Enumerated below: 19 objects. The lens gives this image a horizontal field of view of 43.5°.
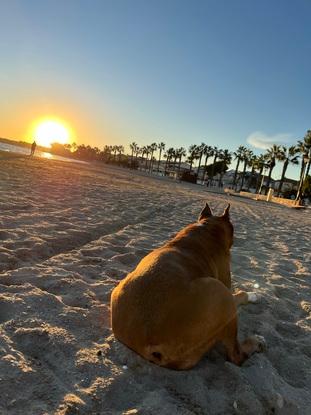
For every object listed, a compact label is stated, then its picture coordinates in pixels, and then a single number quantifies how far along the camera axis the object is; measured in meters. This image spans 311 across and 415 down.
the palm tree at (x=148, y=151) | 185.35
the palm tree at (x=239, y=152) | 124.50
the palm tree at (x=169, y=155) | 168.75
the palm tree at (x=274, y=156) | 84.62
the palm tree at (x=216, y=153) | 137.25
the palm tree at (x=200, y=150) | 141.62
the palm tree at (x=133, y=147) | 192.62
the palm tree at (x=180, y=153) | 163.50
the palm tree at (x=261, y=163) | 93.31
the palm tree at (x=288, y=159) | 79.14
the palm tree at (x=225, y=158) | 132.54
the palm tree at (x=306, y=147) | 60.56
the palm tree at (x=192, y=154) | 144.96
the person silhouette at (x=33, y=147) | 50.92
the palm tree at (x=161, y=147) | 176.12
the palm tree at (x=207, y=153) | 139.38
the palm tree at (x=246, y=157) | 124.46
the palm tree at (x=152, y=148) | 172.40
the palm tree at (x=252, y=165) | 107.36
